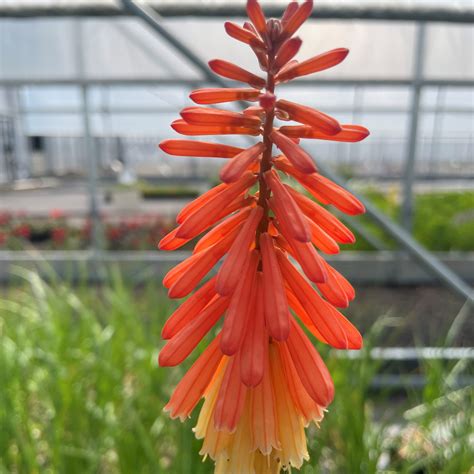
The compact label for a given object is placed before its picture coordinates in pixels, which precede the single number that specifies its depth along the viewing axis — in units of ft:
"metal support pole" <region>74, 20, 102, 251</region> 11.08
